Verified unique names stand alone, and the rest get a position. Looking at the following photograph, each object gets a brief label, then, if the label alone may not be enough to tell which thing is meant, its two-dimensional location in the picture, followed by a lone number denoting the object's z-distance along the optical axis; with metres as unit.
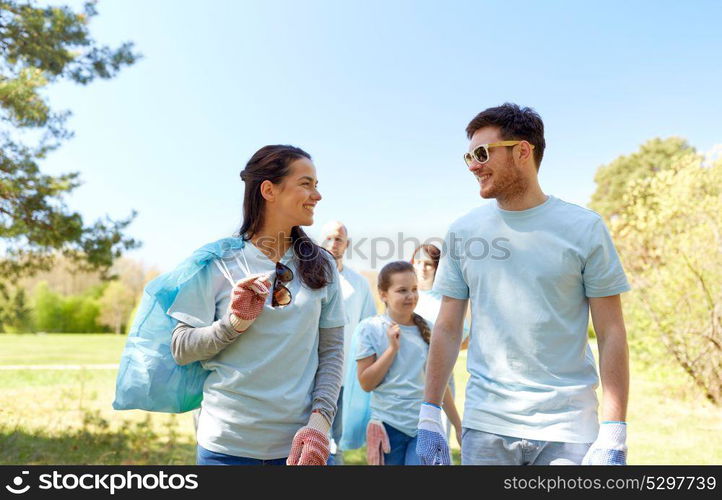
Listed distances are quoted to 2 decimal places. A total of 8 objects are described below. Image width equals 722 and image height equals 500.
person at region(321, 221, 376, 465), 4.73
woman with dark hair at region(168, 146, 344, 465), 2.11
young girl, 3.71
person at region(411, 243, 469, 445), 4.77
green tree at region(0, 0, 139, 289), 6.94
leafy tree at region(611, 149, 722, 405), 9.33
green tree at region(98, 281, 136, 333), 25.72
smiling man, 2.14
